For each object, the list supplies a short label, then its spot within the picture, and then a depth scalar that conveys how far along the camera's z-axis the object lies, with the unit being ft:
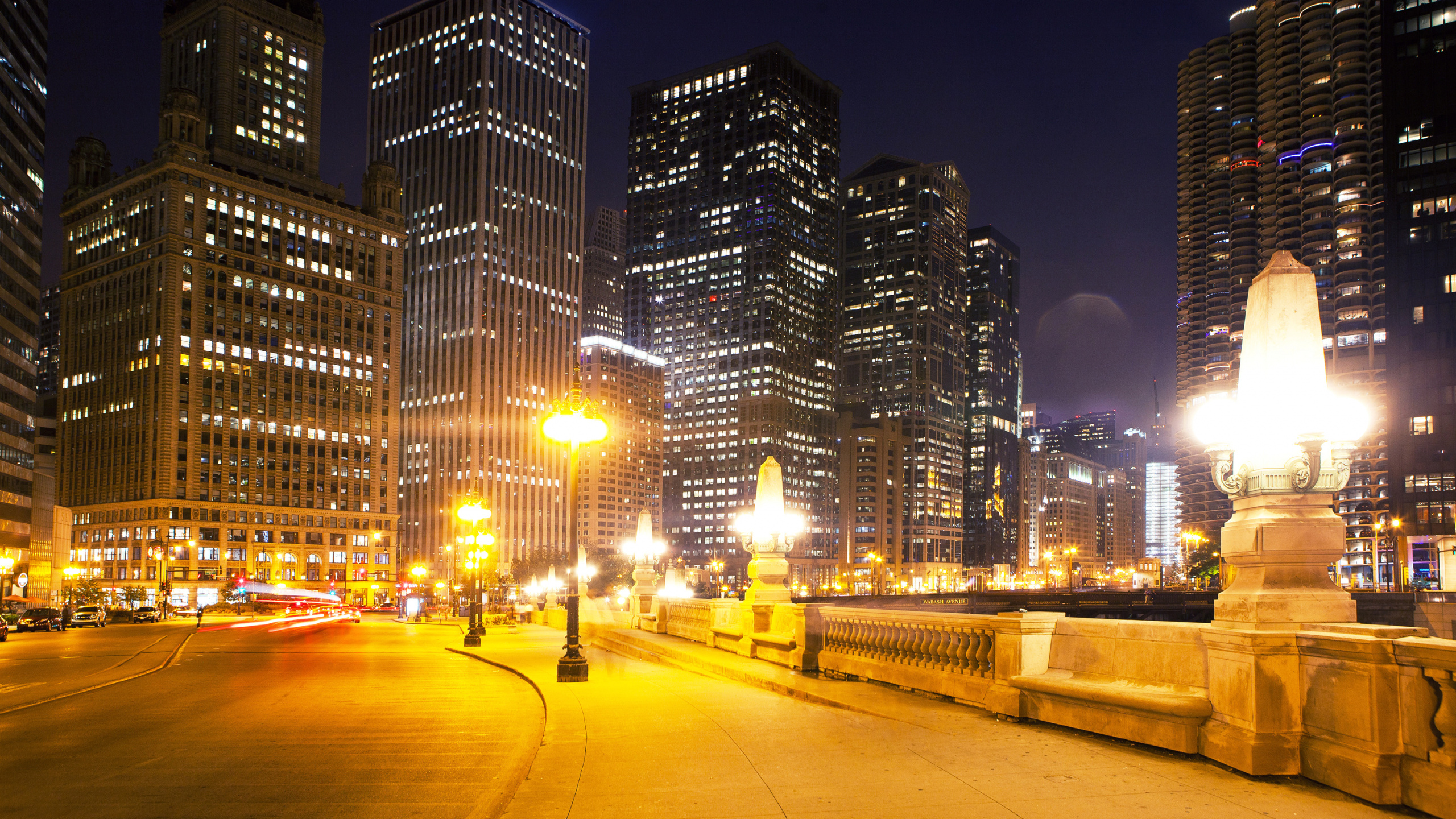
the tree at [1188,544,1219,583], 464.65
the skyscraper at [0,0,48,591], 254.06
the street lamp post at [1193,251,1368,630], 26.71
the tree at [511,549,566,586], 511.40
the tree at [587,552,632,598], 499.10
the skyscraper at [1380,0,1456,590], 312.09
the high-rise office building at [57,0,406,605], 394.32
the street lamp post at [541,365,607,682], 54.34
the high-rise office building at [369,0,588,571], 564.71
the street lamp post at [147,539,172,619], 330.34
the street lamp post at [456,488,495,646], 106.52
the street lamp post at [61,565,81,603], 379.68
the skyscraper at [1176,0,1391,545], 418.10
